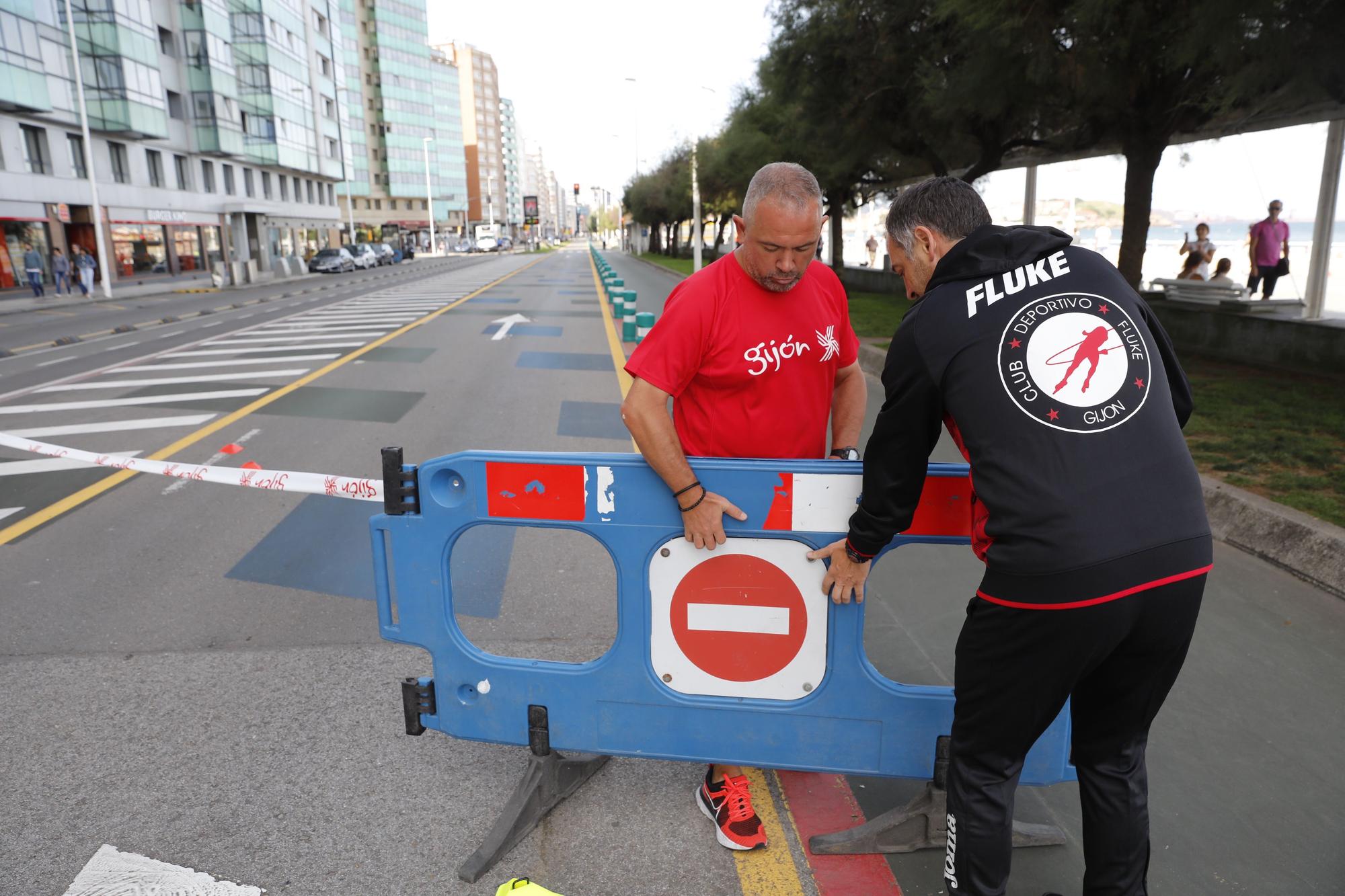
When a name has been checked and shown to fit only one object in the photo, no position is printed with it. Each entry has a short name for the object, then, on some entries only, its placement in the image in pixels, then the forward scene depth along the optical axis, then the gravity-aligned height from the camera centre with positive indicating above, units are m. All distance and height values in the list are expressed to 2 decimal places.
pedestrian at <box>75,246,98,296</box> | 30.17 -0.50
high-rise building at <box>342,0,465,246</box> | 110.69 +16.79
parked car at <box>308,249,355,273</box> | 50.31 -0.62
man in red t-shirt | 2.69 -0.37
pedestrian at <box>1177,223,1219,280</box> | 15.74 -0.21
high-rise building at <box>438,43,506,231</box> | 158.62 +21.00
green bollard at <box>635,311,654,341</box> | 14.46 -1.21
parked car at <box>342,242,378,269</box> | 56.75 -0.35
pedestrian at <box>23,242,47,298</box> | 29.33 -0.44
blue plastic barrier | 2.71 -1.26
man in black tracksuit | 1.99 -0.58
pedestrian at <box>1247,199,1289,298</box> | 14.18 -0.20
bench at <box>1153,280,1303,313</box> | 13.81 -0.98
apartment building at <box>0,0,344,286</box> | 33.75 +5.71
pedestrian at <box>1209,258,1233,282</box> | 15.51 -0.58
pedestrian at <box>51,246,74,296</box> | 30.20 -0.40
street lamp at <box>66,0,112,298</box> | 28.14 +1.85
